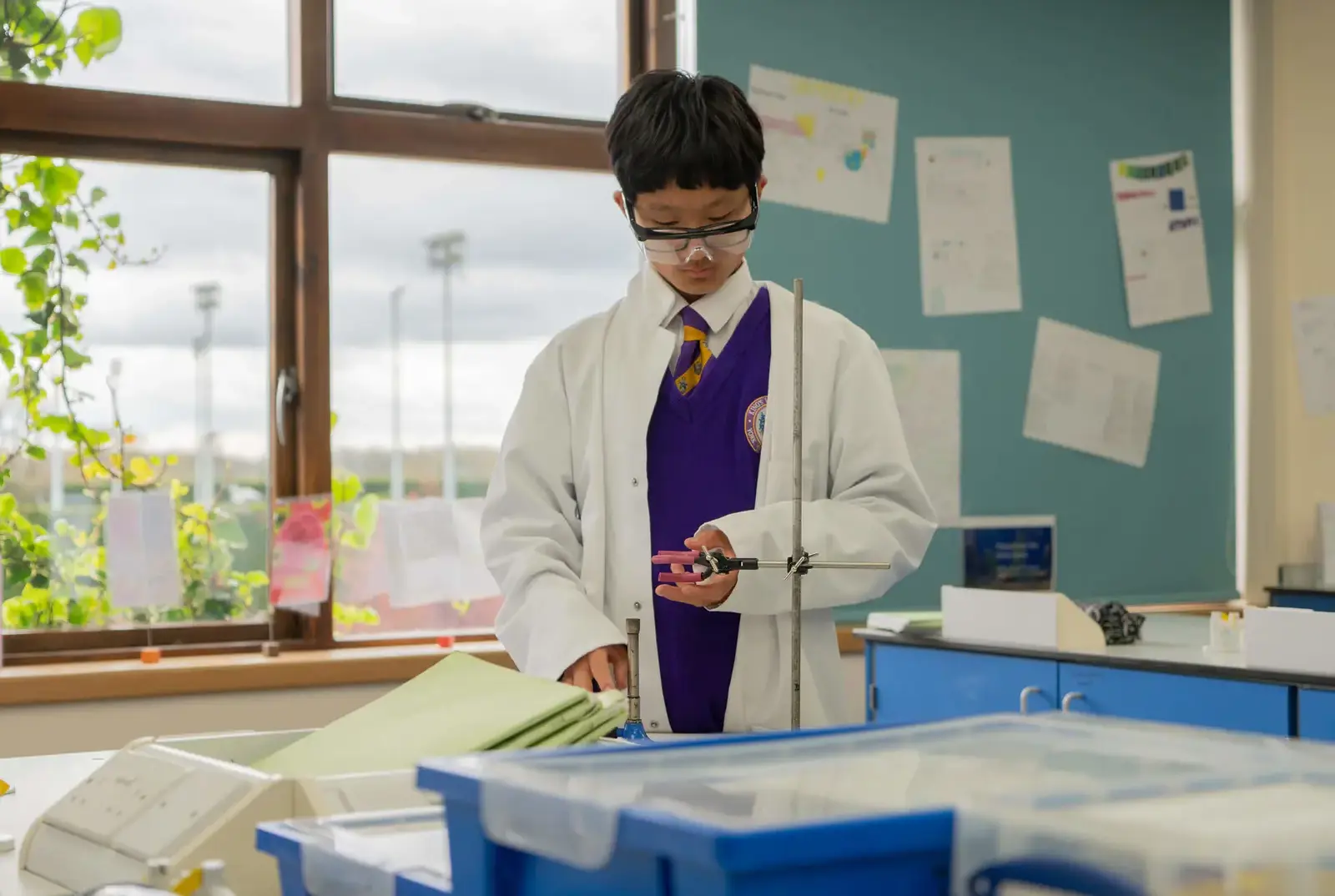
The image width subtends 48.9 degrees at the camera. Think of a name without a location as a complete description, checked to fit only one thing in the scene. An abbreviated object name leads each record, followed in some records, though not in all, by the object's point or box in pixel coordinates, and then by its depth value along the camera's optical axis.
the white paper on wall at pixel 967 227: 3.60
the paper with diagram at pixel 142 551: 2.91
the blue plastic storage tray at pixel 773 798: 0.53
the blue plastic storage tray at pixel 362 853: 0.72
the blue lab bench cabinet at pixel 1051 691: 2.25
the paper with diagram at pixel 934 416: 3.57
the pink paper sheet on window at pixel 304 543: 3.02
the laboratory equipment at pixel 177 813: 0.91
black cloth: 2.67
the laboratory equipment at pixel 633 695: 1.15
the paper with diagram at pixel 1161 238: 3.84
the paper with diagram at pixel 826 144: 3.42
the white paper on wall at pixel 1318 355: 3.94
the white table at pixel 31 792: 1.00
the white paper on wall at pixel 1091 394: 3.74
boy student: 1.51
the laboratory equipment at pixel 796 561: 1.23
